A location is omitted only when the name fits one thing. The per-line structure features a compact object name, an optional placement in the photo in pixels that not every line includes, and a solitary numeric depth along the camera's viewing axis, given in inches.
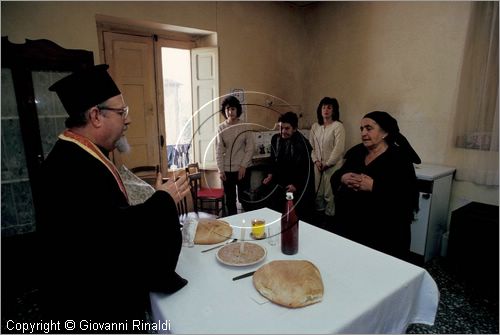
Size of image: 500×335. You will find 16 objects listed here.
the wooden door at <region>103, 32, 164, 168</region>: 137.6
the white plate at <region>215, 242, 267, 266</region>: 51.2
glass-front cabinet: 89.8
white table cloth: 38.7
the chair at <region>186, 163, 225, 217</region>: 77.8
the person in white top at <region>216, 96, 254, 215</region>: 76.9
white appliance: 114.6
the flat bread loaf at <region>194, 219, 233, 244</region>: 60.2
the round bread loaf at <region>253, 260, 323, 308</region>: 41.4
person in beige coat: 119.6
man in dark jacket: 67.6
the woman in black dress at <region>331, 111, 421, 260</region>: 78.4
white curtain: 109.1
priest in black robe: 42.6
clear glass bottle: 54.6
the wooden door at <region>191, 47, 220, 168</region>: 148.4
